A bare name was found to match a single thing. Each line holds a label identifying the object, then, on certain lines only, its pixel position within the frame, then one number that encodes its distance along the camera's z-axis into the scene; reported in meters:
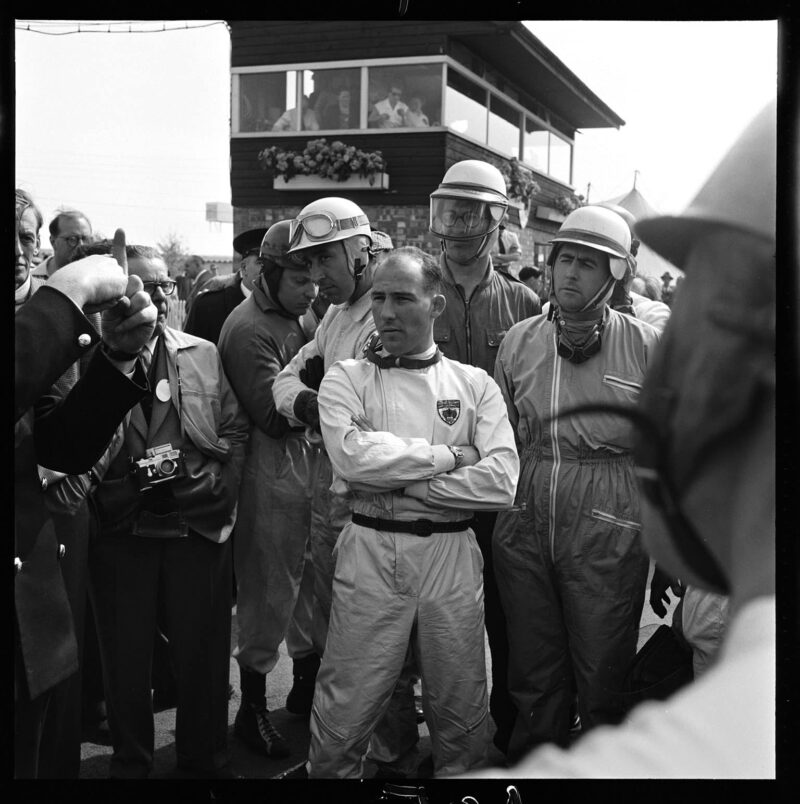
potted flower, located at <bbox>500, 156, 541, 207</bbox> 4.80
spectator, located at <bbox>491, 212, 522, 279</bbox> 5.37
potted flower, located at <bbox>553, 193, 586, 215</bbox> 3.39
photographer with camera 2.93
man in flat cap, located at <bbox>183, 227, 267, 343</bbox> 4.83
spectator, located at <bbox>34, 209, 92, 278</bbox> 3.94
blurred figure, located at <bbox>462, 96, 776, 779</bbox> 0.83
